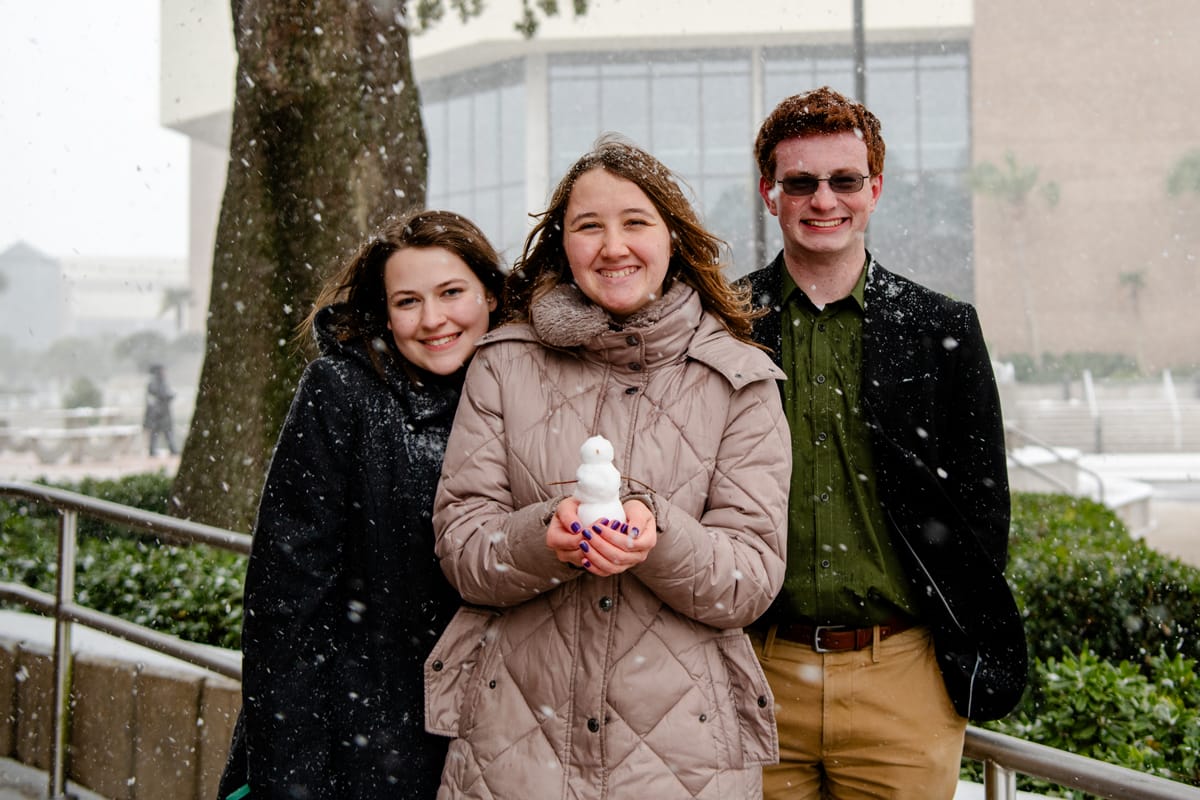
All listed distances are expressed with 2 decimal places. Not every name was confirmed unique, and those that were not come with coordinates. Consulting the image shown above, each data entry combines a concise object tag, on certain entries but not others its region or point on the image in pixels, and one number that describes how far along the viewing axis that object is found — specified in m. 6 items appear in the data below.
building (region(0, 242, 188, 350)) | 89.62
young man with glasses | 2.16
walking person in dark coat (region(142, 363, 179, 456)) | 23.92
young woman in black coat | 2.05
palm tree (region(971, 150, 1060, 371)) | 44.38
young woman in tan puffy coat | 1.87
